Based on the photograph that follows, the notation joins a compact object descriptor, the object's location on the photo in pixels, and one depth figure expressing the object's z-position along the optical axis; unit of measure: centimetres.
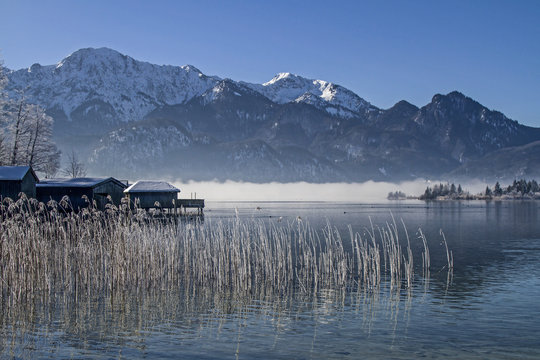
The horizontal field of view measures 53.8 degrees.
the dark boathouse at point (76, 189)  6694
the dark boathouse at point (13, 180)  5281
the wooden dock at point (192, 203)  10338
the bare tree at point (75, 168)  12338
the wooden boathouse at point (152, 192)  8681
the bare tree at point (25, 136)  6900
